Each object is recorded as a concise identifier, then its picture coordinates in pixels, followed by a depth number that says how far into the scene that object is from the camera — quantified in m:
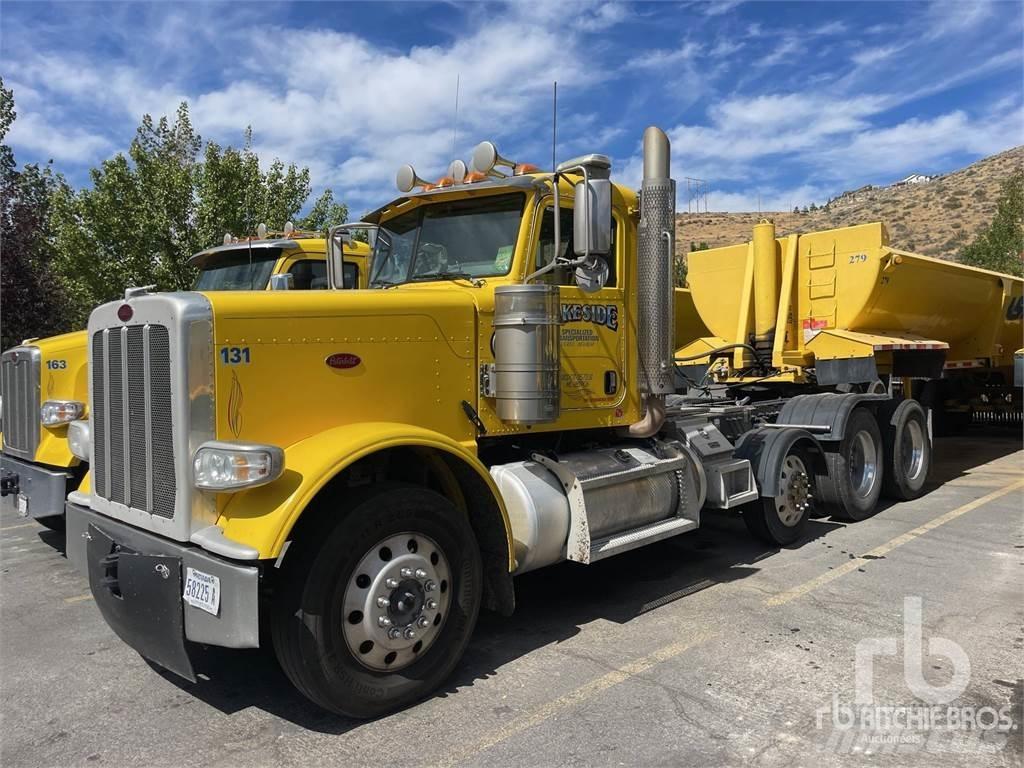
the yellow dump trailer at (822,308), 8.23
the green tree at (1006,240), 24.56
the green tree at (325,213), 17.86
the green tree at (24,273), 15.35
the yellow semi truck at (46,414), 5.72
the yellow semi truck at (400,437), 3.33
